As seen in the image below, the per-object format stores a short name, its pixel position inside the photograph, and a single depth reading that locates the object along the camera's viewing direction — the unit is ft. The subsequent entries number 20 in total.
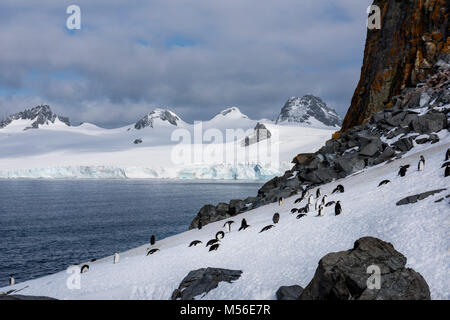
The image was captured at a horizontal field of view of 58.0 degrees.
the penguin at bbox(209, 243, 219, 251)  75.87
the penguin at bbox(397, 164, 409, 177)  92.68
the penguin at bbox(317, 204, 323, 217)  81.35
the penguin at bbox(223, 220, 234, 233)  99.72
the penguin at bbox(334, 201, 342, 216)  78.12
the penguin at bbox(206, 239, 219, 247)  81.25
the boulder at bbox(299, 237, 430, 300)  40.65
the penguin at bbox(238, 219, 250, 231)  93.97
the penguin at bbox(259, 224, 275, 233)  82.61
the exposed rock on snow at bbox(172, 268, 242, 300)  56.80
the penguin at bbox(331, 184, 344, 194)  101.65
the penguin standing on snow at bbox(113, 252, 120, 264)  86.84
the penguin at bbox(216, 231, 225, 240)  87.61
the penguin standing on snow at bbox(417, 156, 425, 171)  91.09
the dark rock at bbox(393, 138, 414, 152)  128.36
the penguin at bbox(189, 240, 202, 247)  86.43
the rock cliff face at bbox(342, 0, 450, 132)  161.99
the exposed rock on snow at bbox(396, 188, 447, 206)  69.68
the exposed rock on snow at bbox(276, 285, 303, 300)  48.65
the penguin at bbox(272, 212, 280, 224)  86.69
